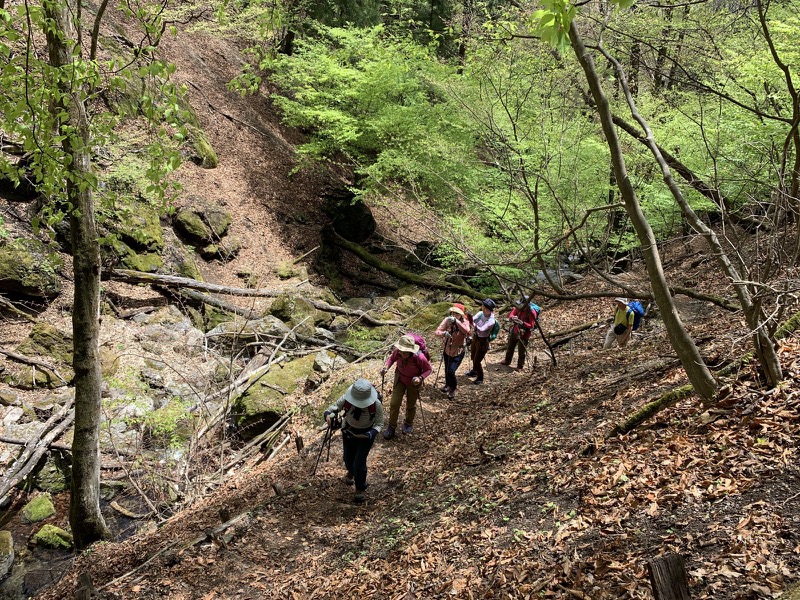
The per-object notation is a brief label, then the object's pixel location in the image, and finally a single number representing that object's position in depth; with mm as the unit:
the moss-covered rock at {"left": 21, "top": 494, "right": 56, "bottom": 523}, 7913
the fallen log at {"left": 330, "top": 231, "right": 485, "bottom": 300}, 18656
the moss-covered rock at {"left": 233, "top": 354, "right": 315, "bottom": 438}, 9797
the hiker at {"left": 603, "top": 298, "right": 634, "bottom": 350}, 9227
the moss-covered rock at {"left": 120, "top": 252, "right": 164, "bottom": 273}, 14180
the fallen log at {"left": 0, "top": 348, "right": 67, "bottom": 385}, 10359
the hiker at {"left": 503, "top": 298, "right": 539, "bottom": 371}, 10188
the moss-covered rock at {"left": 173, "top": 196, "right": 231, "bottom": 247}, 16734
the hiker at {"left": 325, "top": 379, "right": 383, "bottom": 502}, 6254
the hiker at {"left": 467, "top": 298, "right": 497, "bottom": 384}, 9531
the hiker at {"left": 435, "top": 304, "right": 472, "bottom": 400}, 8820
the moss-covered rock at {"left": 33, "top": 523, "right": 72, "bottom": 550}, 7383
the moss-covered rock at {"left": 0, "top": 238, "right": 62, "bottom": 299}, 11570
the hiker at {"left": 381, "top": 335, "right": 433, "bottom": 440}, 7469
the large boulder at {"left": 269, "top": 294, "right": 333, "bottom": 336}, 13641
